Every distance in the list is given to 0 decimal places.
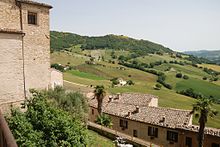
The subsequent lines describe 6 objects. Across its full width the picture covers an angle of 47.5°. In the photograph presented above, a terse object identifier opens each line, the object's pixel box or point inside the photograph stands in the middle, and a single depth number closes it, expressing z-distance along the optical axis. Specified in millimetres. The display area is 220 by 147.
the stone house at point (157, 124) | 25873
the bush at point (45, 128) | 11727
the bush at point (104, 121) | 29153
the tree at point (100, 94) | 32688
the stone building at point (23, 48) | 15398
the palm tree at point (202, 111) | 23078
